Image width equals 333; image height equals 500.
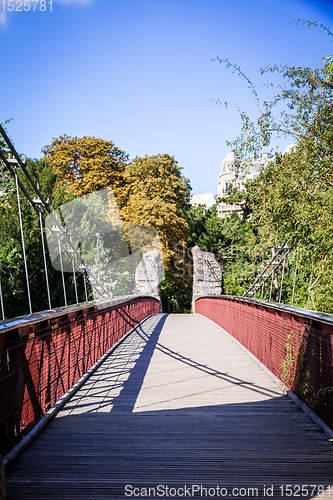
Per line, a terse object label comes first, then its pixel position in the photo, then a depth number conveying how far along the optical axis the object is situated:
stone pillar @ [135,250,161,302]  22.67
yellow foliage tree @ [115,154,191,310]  26.45
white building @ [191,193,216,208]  53.60
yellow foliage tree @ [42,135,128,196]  26.95
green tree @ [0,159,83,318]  17.41
